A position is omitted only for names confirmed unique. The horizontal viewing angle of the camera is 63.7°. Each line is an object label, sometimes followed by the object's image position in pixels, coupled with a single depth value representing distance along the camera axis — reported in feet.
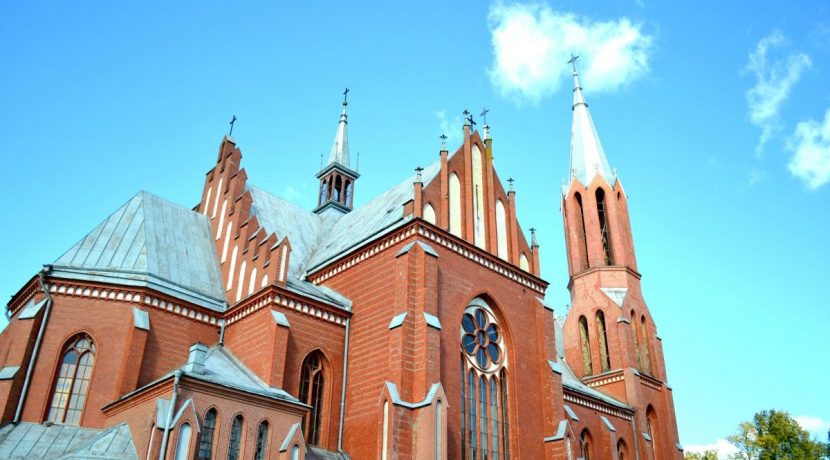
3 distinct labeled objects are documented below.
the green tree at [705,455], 153.69
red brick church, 59.21
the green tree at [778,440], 119.44
